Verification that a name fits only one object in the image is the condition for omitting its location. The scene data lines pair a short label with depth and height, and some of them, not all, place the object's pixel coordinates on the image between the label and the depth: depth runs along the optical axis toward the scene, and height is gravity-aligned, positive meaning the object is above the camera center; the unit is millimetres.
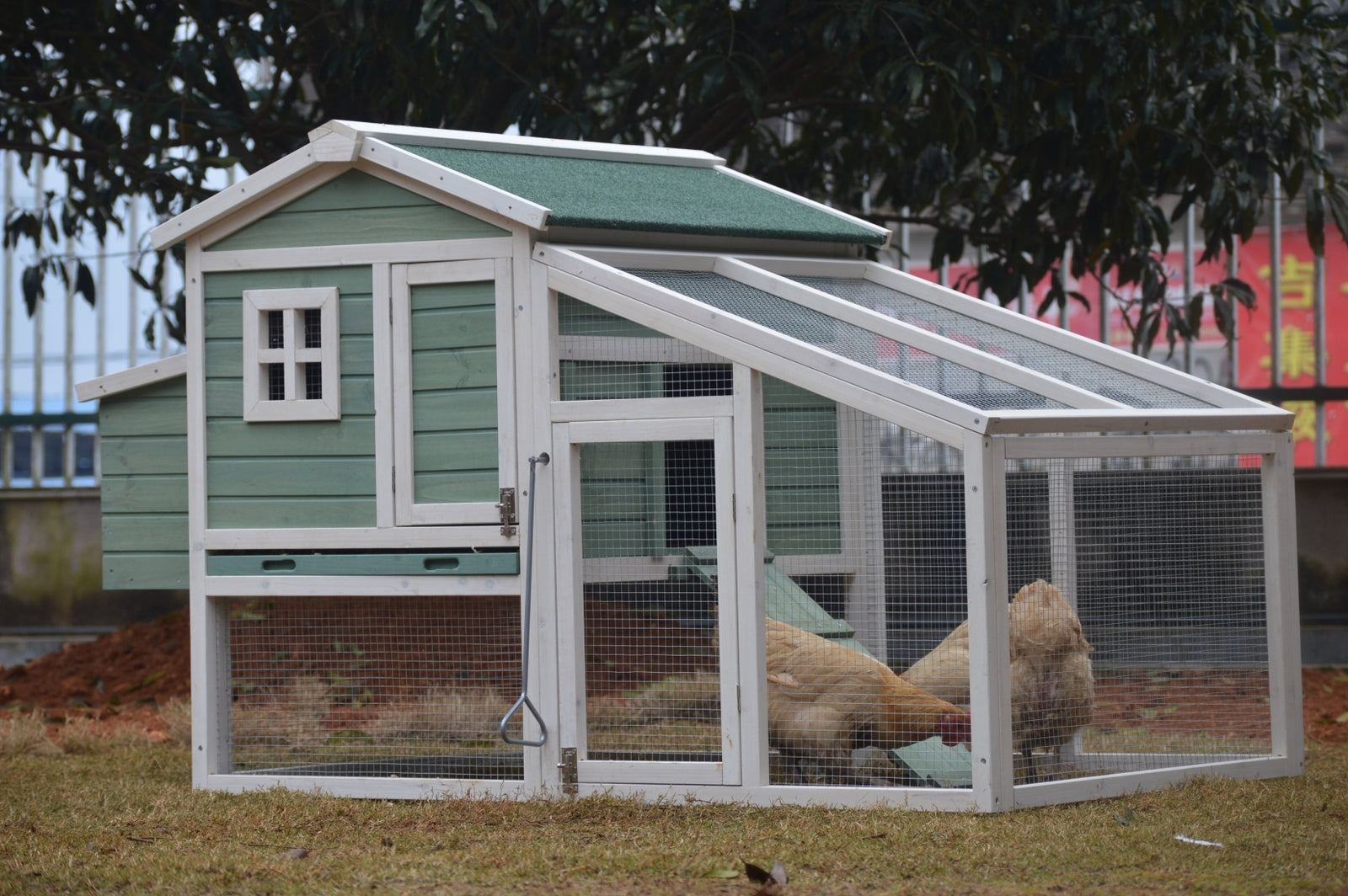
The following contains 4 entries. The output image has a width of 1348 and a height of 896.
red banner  20875 +2038
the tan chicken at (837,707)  9687 -272
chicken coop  9727 +394
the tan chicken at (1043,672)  9664 -170
